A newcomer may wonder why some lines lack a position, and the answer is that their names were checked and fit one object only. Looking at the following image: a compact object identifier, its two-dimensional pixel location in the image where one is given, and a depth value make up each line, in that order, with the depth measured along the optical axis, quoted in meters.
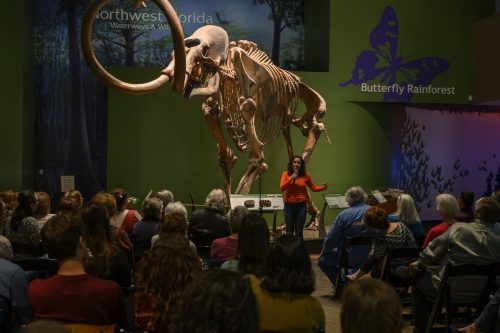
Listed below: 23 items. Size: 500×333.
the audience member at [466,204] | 7.59
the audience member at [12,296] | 3.32
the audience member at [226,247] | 5.09
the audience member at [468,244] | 5.04
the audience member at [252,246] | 3.87
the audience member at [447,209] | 6.00
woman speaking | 9.01
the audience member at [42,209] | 6.25
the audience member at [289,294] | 3.17
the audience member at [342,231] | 6.95
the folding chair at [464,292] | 5.00
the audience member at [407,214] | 6.79
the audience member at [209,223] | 6.40
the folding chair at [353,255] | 6.73
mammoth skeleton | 8.48
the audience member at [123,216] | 6.69
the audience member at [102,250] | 4.16
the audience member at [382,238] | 6.02
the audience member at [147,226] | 6.06
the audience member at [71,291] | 3.10
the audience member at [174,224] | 4.48
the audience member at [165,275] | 3.07
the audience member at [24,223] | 5.79
